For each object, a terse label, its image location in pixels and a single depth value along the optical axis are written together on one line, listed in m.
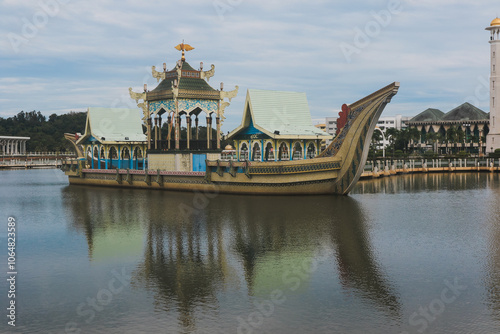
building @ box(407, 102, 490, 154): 137.69
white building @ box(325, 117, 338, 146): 191.51
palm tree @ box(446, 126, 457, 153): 126.27
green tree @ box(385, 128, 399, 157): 131.27
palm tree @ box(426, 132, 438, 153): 133.61
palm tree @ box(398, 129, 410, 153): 133.12
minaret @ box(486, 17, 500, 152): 100.31
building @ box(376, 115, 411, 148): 179.29
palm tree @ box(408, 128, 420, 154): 132.25
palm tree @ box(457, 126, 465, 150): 127.69
